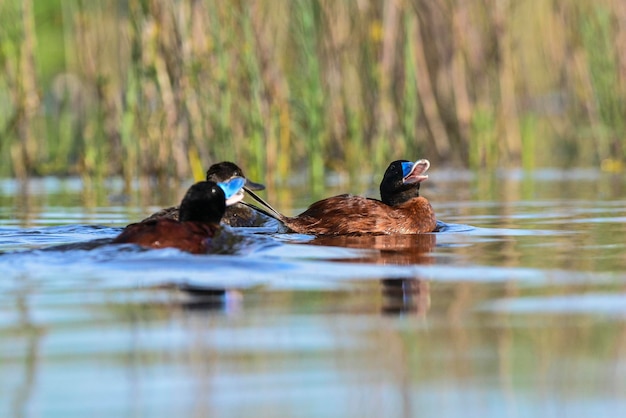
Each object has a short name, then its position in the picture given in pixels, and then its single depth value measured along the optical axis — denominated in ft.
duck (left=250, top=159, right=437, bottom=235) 52.80
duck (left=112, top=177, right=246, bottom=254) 40.22
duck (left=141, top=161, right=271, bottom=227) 58.49
